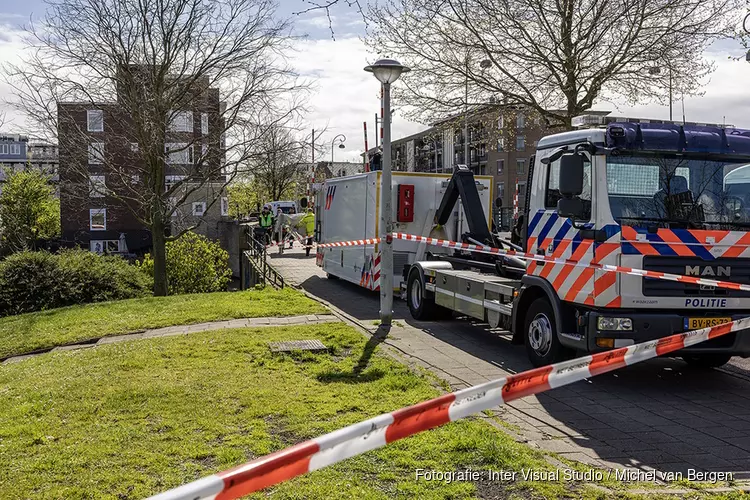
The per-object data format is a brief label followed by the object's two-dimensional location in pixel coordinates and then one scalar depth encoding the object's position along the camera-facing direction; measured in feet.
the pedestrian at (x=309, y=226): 83.25
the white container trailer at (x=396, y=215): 44.04
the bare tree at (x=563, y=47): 49.98
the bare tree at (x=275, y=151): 56.44
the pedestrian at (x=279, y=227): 93.30
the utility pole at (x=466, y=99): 54.70
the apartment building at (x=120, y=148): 56.13
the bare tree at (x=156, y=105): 54.13
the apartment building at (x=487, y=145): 59.26
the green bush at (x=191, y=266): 73.36
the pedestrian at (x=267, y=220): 86.74
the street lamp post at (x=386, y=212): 31.96
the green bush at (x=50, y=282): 52.85
